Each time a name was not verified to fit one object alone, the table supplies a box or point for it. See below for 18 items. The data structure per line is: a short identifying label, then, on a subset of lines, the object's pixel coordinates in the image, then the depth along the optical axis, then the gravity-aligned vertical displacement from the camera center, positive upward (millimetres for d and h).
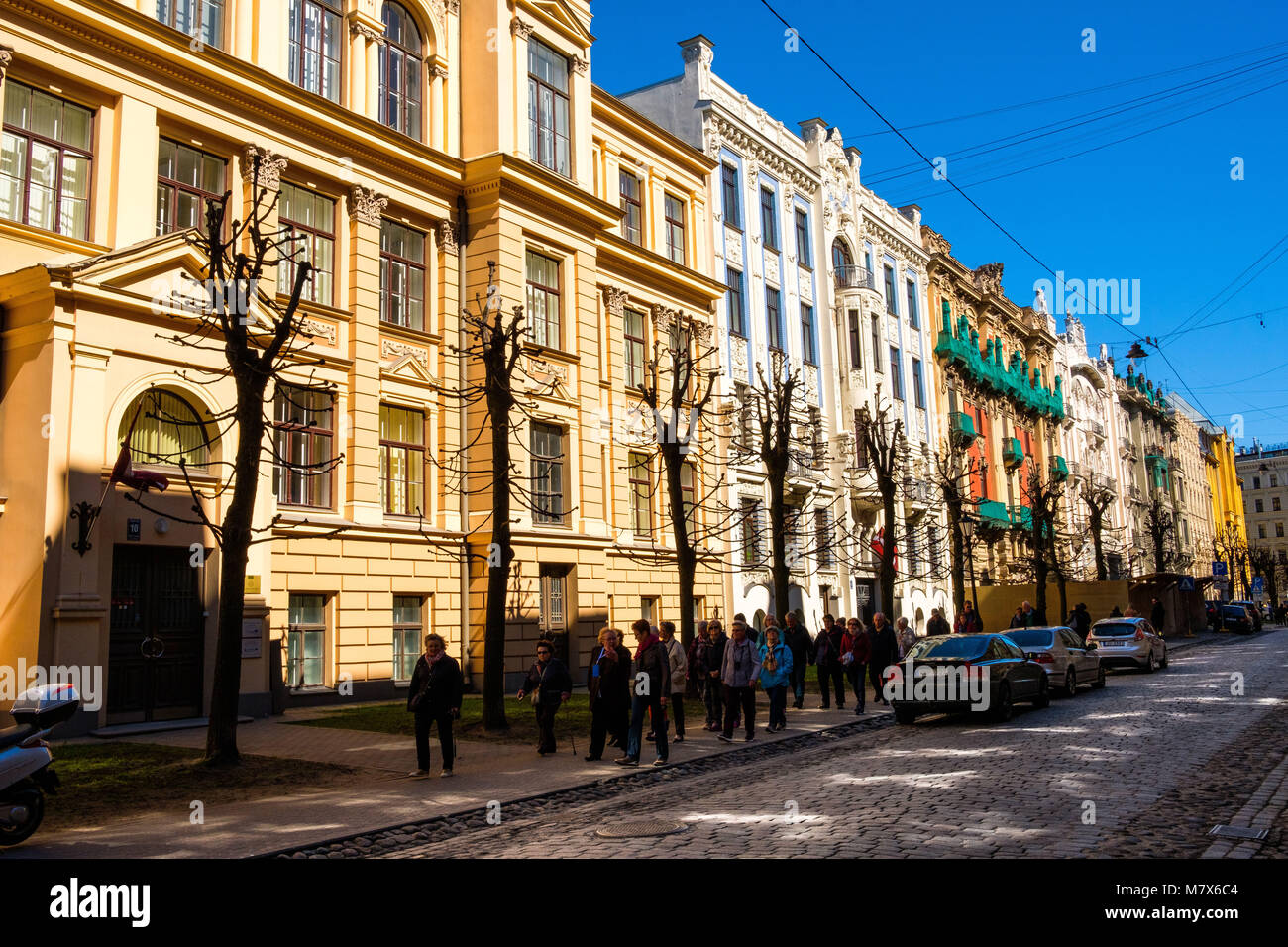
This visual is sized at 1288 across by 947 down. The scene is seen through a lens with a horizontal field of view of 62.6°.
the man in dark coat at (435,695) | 13500 -881
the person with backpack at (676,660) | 15781 -616
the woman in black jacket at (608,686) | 15062 -948
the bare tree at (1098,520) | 53188 +4337
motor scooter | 9320 -1084
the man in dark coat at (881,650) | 21453 -764
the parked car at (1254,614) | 64188 -876
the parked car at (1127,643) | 28562 -1069
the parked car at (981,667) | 17750 -999
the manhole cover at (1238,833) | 8312 -1829
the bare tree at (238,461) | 13781 +2332
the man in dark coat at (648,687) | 14758 -959
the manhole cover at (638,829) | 9337 -1874
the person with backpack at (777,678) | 17828 -1043
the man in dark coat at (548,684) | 15219 -890
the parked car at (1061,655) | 21453 -998
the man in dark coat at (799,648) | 21500 -687
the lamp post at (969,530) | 43400 +3783
